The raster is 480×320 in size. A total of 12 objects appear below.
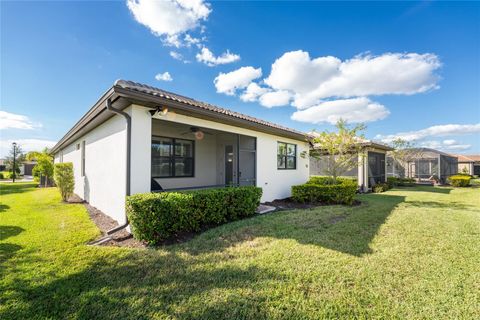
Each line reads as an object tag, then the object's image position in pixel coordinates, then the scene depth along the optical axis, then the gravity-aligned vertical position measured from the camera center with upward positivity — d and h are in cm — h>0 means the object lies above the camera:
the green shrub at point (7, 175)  2900 -166
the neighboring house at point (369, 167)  1492 -12
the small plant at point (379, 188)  1479 -157
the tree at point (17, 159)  2800 +70
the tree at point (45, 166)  1484 -15
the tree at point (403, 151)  2008 +140
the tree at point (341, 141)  1033 +121
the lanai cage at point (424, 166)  2119 -4
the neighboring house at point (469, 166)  3198 +0
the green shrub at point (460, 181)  1781 -127
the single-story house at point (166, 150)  500 +57
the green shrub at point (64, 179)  975 -69
